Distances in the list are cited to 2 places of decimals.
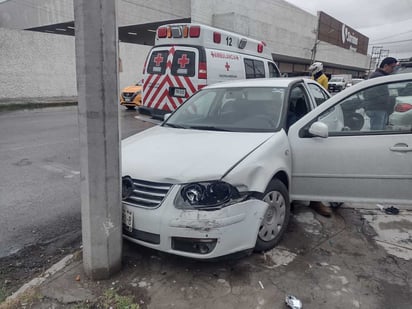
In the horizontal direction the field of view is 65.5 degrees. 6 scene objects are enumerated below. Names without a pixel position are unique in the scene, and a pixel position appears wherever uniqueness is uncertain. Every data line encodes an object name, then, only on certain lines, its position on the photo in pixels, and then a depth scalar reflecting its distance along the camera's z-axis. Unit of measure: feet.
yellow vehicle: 44.45
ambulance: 25.41
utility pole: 7.43
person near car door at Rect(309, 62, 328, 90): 26.89
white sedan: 8.16
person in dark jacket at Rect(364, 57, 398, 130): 10.65
